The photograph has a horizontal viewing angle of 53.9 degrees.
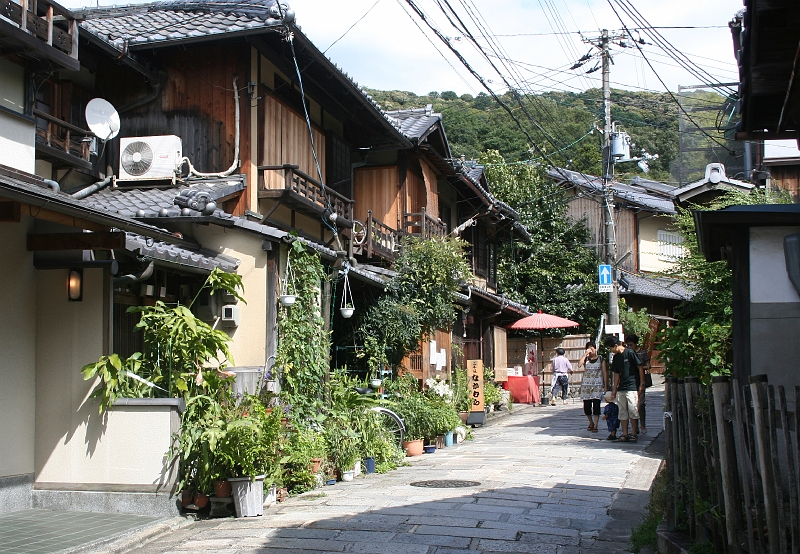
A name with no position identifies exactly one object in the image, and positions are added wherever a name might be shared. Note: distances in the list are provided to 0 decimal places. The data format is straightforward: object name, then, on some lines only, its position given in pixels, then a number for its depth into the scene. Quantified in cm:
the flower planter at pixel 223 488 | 883
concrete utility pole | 2258
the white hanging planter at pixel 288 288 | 1229
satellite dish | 1212
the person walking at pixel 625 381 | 1509
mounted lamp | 921
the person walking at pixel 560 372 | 2655
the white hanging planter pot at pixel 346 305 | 1433
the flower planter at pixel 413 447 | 1419
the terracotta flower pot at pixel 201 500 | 885
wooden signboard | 1873
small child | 1578
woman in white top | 1692
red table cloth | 2816
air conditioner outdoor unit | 1362
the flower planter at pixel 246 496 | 870
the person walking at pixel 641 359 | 1595
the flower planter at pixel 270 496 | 920
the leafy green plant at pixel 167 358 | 897
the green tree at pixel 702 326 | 1250
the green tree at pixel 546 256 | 3375
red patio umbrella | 2897
